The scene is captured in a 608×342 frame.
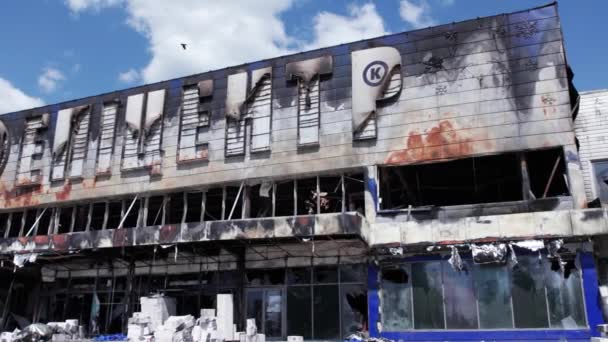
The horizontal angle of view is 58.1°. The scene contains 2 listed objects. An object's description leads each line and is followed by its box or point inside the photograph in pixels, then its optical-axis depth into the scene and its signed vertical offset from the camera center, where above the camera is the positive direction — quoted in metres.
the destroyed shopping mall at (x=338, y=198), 21.39 +6.42
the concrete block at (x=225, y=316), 22.14 +0.47
